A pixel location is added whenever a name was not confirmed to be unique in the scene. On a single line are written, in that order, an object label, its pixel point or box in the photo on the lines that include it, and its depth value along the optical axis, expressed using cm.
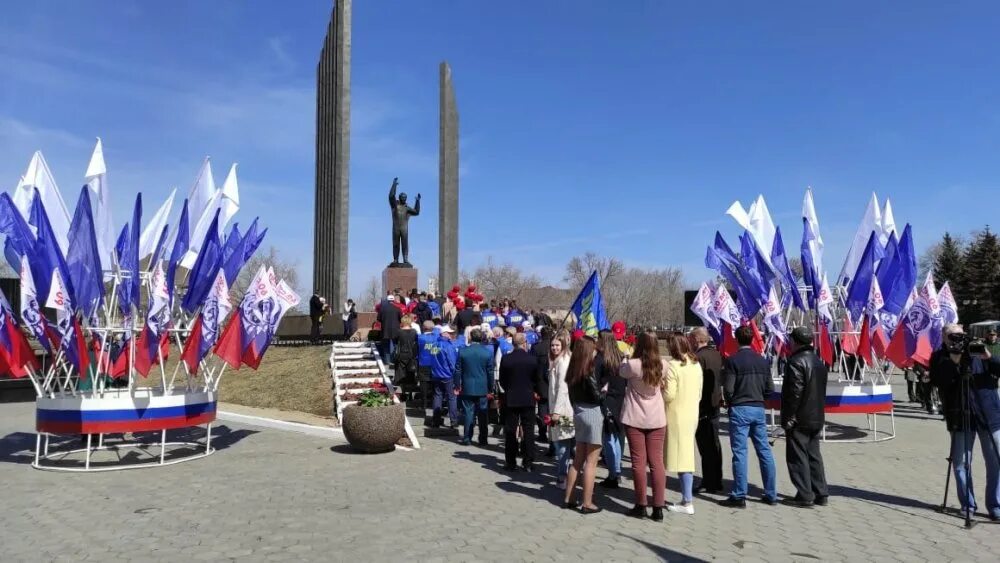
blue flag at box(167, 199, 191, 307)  952
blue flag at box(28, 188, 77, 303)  848
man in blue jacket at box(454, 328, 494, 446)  1064
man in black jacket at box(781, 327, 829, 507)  693
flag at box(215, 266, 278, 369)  1001
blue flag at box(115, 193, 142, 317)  889
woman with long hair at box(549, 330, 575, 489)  764
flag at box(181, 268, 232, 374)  966
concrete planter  990
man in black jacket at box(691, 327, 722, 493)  759
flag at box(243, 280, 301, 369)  1016
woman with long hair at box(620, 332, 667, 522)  640
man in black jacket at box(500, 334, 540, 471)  880
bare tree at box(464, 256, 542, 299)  8512
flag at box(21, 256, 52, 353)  852
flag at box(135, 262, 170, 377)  927
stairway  1425
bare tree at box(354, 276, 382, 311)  9425
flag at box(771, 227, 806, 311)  1187
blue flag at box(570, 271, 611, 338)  941
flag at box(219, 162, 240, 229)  1041
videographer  643
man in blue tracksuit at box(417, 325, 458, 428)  1170
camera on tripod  640
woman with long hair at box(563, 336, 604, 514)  675
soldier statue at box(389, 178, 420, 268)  2625
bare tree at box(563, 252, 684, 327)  8194
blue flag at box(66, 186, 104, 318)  851
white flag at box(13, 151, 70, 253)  935
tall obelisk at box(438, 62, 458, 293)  3144
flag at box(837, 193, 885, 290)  1248
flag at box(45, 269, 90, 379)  842
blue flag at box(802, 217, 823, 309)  1162
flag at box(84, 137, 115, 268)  917
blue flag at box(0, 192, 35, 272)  862
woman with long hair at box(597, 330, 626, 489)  712
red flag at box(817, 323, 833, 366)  1155
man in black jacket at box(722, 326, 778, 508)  707
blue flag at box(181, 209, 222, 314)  962
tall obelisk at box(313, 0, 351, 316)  3028
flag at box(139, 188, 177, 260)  1072
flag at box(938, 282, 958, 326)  1227
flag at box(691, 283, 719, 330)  1227
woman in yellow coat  674
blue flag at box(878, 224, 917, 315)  1141
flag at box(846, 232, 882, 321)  1120
